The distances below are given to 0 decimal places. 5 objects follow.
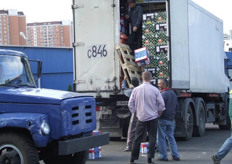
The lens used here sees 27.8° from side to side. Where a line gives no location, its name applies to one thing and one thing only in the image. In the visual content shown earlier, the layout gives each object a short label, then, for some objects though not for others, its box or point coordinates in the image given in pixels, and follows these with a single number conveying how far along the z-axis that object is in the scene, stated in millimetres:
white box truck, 13297
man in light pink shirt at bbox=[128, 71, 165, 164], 9562
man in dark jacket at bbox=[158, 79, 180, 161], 10508
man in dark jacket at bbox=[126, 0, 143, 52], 13633
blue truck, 7375
